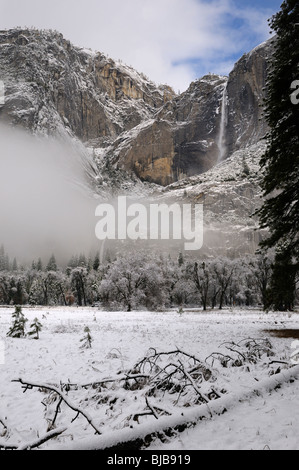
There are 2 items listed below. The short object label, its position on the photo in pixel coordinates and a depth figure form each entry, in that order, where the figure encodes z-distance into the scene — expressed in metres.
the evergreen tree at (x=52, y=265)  118.32
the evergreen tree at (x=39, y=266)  125.88
